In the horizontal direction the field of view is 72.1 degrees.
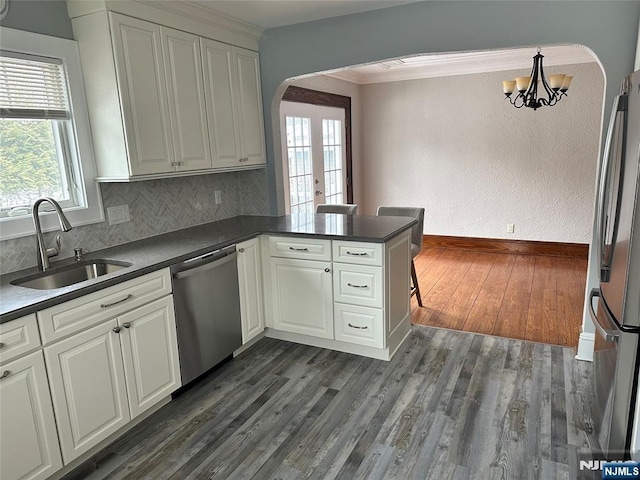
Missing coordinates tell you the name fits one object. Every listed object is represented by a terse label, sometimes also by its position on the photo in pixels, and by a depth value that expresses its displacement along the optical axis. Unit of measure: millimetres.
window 2260
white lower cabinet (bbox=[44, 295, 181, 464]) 1938
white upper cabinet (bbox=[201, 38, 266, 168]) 3117
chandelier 3547
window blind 2232
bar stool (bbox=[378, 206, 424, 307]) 3838
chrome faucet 2197
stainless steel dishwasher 2543
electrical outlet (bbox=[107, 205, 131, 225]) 2787
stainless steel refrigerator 1747
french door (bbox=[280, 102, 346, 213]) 4703
